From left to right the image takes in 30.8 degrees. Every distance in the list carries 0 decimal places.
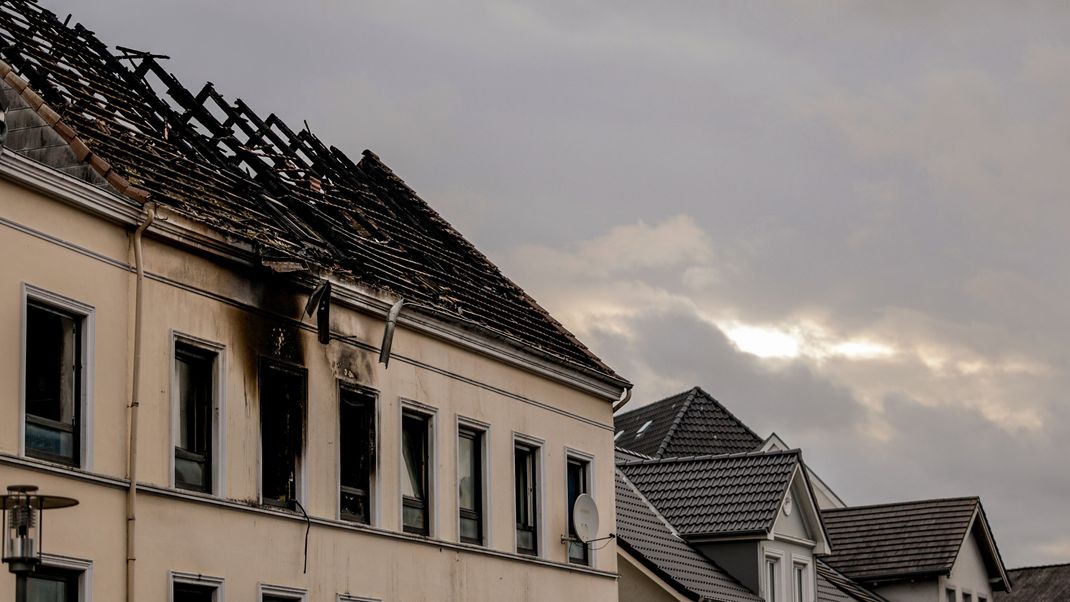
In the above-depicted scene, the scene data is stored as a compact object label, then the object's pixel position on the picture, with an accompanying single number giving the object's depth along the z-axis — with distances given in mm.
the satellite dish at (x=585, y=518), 29000
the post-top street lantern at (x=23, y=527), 15219
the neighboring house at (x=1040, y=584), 63000
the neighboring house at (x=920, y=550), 46688
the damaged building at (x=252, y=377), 19438
